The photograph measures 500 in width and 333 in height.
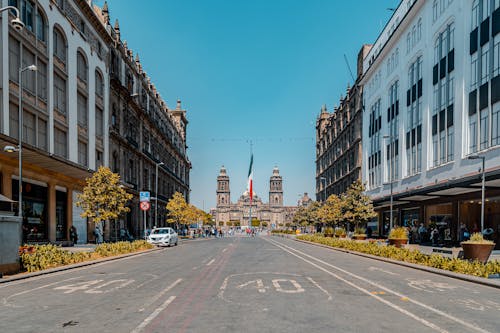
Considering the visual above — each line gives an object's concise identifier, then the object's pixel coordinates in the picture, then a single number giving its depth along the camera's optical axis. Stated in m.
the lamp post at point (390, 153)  45.31
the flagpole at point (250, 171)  103.84
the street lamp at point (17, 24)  14.20
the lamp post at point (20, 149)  19.75
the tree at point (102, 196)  28.70
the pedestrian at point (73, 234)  32.84
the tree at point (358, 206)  39.44
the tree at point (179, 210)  61.62
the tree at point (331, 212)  48.38
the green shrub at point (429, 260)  14.51
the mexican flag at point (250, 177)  103.69
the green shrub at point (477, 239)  16.71
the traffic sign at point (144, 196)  33.53
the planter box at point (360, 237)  36.73
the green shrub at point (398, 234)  25.39
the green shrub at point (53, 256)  15.56
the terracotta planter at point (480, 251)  16.47
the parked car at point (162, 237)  36.03
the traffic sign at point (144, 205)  32.49
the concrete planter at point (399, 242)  25.12
